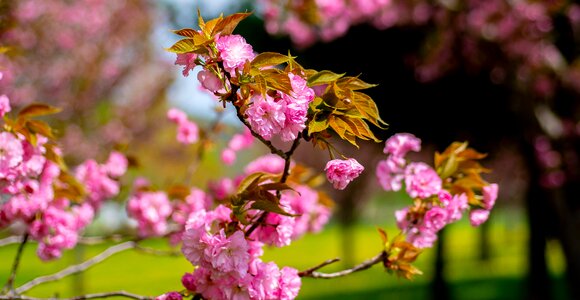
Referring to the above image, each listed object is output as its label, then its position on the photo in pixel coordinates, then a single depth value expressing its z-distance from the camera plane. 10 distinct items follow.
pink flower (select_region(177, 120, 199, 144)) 3.33
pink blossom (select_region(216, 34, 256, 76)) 1.57
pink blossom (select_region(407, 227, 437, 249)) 2.15
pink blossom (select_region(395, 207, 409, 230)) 2.21
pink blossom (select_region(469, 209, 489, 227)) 2.23
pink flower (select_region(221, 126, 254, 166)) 3.64
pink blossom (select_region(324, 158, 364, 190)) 1.61
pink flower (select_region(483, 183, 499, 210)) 2.24
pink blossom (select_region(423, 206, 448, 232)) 2.11
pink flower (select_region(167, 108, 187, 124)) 3.28
